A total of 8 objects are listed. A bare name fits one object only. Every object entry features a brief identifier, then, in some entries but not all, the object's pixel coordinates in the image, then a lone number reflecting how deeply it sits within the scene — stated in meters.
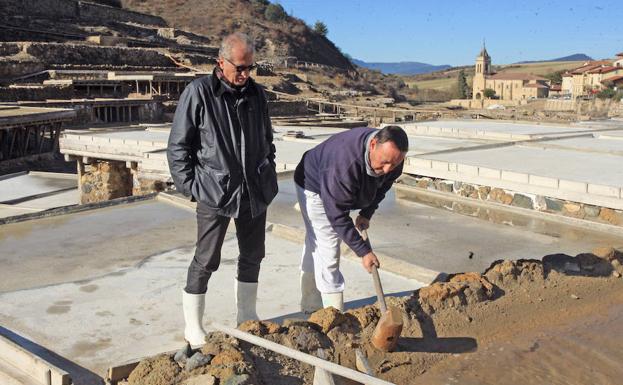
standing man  3.29
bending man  3.36
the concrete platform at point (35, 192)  11.37
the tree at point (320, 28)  75.56
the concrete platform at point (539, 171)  6.40
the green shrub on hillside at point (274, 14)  69.12
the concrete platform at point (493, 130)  11.59
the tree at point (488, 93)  65.25
